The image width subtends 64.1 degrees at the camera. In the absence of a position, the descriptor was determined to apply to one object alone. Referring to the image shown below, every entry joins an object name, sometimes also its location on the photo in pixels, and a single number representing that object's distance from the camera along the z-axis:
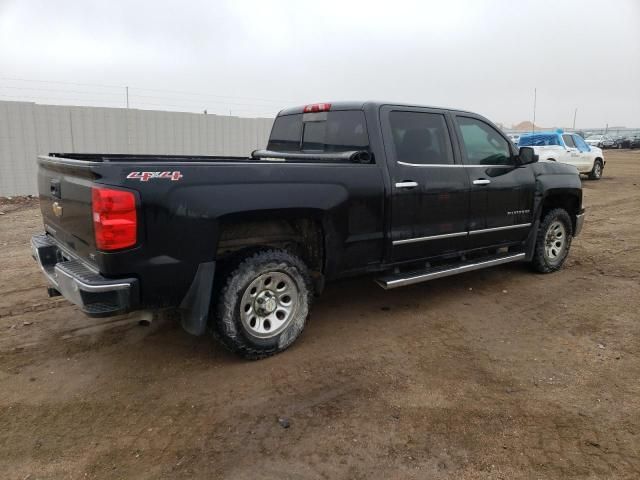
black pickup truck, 3.23
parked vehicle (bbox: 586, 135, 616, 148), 49.01
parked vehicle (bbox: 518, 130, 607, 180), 16.44
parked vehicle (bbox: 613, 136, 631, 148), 46.66
